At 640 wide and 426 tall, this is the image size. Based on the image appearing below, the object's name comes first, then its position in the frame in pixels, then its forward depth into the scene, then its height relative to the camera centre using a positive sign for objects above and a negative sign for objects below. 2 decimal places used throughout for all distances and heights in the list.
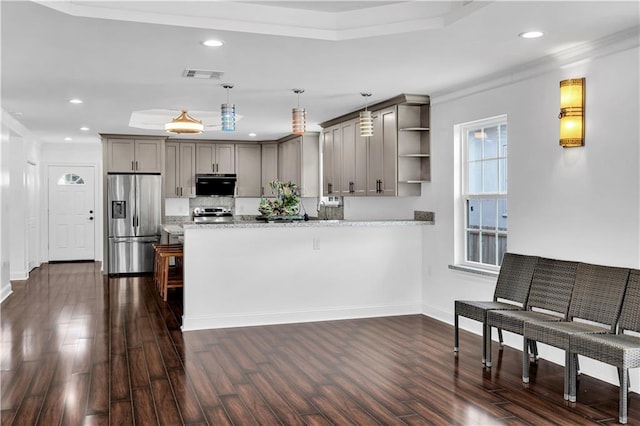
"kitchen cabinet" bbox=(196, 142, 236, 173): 10.58 +0.76
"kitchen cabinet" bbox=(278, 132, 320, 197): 9.59 +0.60
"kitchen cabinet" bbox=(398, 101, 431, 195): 6.41 +0.57
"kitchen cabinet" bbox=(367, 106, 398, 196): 6.48 +0.50
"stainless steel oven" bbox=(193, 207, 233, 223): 10.70 -0.28
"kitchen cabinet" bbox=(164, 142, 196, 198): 10.39 +0.54
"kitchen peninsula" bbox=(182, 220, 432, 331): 5.84 -0.77
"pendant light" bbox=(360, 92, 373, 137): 5.68 +0.73
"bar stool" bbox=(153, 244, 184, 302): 7.47 -1.01
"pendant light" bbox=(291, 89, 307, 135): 5.34 +0.73
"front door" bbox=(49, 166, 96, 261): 11.77 -0.27
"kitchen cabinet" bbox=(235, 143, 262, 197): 10.83 +0.56
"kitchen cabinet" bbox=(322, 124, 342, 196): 7.92 +0.53
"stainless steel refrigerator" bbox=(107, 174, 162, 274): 9.88 -0.36
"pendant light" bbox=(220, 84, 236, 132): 5.21 +0.74
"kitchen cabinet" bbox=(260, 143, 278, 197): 10.87 +0.69
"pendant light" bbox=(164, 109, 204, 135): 6.03 +0.77
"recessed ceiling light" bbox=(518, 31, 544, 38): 3.96 +1.13
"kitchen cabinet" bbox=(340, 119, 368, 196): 7.18 +0.49
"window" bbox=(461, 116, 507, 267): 5.45 +0.07
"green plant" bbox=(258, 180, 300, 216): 7.05 -0.05
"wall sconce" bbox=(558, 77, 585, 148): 4.35 +0.64
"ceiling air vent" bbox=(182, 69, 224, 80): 5.07 +1.11
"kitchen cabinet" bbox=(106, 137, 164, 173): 9.88 +0.76
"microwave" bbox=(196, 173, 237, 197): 10.49 +0.27
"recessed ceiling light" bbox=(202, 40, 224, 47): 4.12 +1.12
